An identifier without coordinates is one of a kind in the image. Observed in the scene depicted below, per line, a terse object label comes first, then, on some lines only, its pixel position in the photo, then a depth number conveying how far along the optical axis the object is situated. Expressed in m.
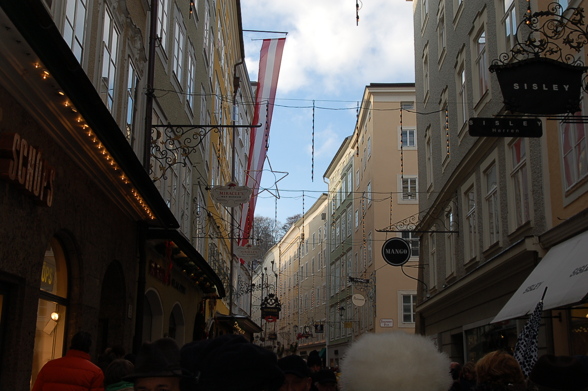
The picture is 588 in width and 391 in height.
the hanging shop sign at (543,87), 9.36
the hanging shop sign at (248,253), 27.61
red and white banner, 23.56
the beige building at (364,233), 41.62
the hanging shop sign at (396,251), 24.78
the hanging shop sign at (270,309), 39.38
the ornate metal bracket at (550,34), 9.36
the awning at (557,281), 10.05
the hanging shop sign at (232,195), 19.59
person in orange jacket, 6.70
